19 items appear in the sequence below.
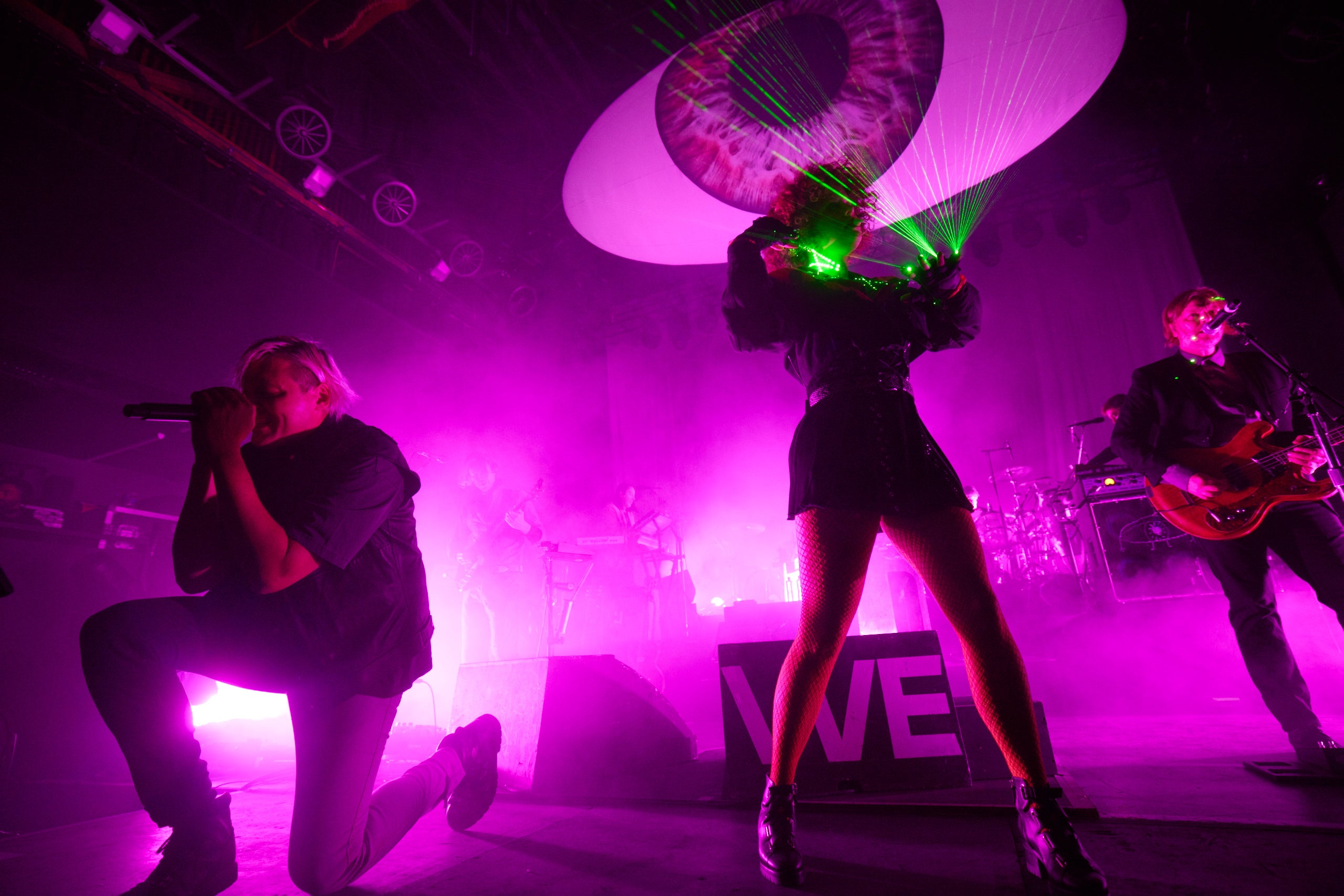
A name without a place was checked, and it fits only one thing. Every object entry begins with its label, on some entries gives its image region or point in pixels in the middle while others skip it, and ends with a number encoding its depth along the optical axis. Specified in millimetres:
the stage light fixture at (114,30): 4633
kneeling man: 1501
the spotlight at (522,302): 9234
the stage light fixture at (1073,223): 8750
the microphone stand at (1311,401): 2215
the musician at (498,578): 6867
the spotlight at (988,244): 9188
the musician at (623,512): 8406
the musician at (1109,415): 5086
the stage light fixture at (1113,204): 8492
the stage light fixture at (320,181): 6375
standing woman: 1491
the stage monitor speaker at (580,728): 2793
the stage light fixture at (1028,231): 9047
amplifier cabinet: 4734
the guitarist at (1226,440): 2371
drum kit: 6609
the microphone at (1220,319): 2559
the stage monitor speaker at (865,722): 2271
